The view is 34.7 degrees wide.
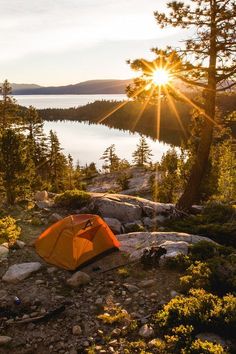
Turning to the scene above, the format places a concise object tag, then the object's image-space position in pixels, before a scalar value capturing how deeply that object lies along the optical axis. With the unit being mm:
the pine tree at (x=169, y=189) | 30344
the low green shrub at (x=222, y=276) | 9681
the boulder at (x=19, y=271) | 10922
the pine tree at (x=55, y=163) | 58719
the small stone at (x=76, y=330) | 8422
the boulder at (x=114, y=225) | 15367
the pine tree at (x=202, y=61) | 16375
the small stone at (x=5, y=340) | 8164
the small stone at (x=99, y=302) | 9583
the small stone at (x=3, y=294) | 10023
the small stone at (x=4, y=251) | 12312
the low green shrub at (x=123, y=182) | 45750
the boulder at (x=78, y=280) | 10645
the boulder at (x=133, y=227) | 15852
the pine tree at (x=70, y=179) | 49481
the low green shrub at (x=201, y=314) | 7887
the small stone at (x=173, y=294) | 9688
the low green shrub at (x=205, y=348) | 6922
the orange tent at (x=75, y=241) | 11945
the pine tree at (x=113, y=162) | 78012
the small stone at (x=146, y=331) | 8141
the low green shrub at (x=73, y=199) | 17922
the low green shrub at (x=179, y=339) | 7449
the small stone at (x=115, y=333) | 8281
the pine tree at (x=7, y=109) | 47500
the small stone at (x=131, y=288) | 10212
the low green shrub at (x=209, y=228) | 14750
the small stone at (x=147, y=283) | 10345
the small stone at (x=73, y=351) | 7766
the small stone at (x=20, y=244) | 13094
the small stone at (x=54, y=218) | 16016
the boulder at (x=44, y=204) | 17719
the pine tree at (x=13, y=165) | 19938
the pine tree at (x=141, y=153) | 70875
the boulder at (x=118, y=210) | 16672
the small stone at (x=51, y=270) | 11625
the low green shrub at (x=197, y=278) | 9727
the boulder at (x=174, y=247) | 11555
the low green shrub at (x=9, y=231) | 13450
